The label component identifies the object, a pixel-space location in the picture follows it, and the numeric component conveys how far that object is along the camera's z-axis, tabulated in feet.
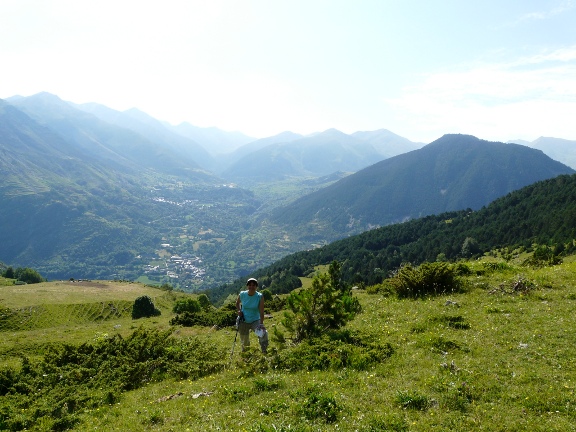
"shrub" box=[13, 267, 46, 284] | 399.44
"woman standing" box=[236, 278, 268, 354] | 56.44
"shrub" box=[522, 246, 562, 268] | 105.09
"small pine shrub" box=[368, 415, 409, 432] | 29.01
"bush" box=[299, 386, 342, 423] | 31.91
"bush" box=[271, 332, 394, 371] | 44.93
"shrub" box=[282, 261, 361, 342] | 56.59
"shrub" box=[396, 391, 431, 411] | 32.71
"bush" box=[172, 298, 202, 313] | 193.98
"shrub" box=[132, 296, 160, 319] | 198.18
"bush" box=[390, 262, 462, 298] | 81.30
